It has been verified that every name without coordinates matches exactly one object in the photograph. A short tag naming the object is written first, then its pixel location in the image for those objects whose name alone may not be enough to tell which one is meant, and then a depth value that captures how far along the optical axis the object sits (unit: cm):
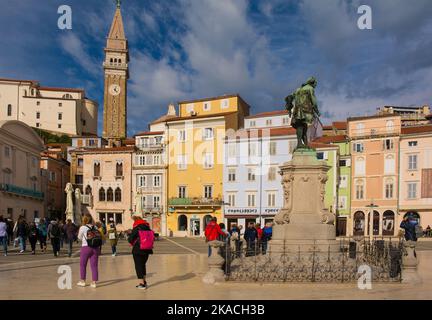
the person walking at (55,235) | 2217
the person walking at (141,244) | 1187
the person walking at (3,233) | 2270
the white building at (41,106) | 10994
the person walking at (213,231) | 1717
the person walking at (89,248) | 1228
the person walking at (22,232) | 2483
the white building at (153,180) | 6244
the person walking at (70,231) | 2261
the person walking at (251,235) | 1983
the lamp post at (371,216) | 5542
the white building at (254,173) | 5744
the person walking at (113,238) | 2385
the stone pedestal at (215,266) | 1311
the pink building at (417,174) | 5434
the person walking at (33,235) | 2358
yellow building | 6031
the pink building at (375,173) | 5628
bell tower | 11650
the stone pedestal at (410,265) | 1307
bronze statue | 1748
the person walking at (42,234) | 2547
